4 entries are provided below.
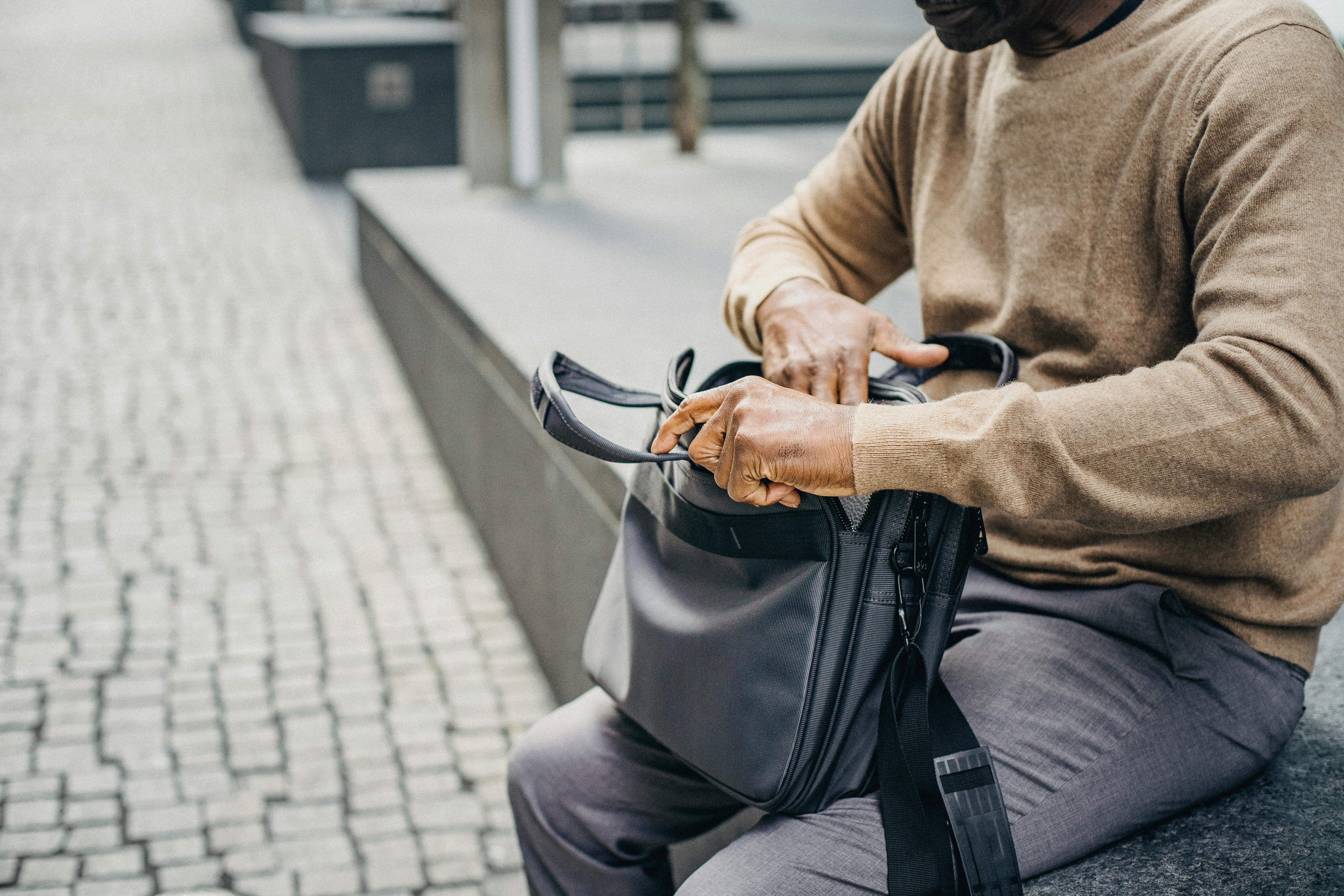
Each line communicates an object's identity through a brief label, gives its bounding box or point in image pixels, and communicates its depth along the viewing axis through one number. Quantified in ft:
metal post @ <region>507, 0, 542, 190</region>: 23.50
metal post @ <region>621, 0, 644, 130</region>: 39.47
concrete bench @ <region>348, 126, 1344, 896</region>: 5.00
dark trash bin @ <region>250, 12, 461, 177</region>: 37.60
